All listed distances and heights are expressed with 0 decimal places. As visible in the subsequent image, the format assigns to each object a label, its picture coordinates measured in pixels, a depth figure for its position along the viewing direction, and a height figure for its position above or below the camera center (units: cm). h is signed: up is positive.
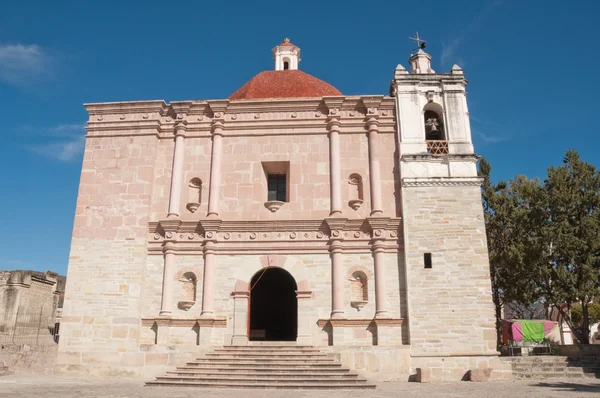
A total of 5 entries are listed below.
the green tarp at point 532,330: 2289 +31
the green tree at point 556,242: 1708 +330
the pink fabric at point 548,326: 2325 +50
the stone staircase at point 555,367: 1266 -80
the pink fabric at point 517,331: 2314 +26
